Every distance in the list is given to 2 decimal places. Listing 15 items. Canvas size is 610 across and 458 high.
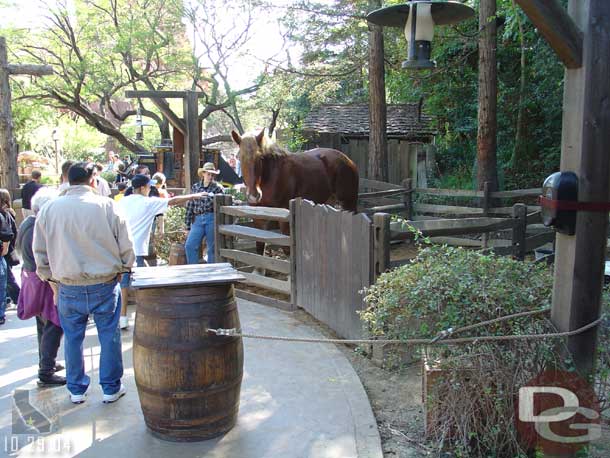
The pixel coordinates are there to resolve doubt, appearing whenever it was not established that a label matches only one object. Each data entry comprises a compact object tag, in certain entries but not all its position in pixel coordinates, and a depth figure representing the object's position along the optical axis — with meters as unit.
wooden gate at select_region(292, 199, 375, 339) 5.30
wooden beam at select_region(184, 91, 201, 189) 10.55
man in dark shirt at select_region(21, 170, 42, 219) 8.66
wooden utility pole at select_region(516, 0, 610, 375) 3.11
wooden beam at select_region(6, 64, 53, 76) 11.38
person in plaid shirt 7.95
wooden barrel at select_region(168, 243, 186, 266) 7.92
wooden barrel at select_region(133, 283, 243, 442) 3.67
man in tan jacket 4.11
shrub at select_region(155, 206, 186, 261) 9.16
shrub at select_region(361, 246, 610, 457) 3.29
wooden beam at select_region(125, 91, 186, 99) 10.27
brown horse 8.06
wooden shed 19.09
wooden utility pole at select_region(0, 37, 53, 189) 11.48
